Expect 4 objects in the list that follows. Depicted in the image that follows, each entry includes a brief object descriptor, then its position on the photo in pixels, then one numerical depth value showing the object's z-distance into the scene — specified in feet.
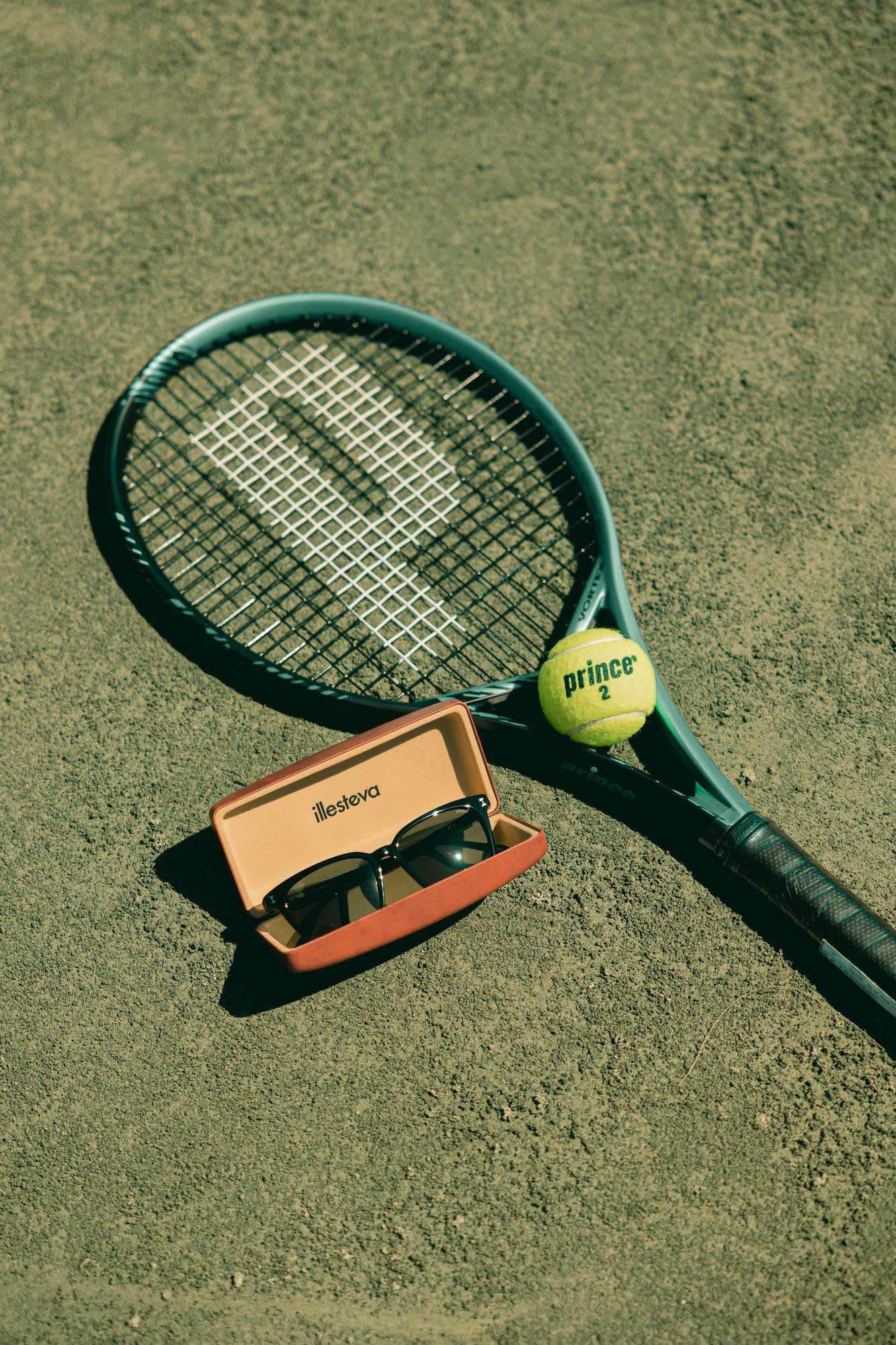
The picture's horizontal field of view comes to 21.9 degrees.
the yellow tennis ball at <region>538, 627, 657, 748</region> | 4.14
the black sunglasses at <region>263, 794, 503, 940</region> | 4.17
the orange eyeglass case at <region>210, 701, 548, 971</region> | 4.16
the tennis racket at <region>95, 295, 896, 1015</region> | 4.37
